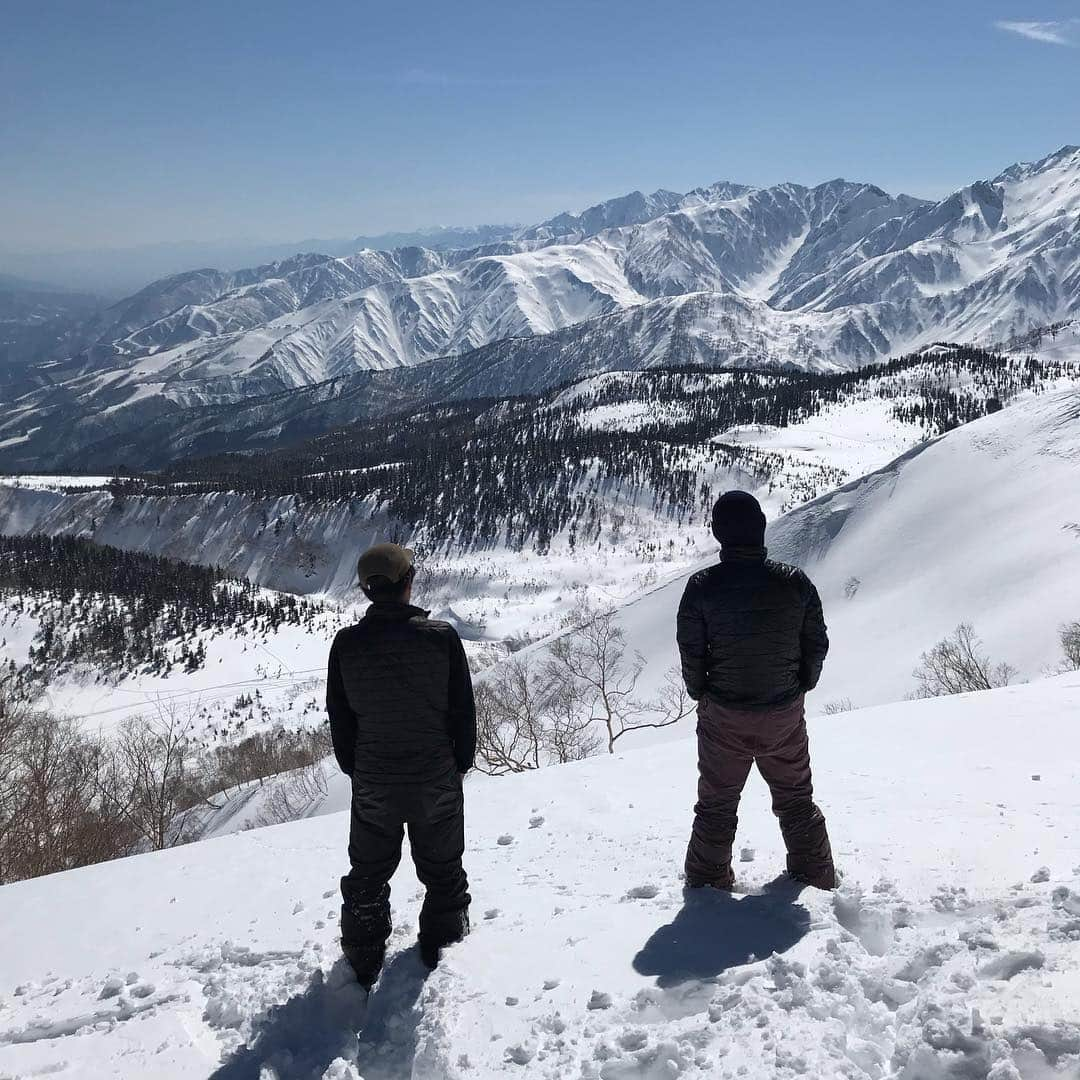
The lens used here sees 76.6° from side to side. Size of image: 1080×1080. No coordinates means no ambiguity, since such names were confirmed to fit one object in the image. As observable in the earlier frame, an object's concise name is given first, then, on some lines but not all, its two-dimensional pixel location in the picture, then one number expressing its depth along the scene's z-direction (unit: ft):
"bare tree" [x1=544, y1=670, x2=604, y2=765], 119.75
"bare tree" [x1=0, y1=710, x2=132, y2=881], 65.72
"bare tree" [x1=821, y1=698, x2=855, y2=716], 109.71
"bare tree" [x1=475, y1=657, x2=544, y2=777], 107.96
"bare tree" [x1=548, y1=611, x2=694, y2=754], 135.85
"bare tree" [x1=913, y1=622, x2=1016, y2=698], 99.50
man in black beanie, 18.69
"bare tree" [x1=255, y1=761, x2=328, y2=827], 123.04
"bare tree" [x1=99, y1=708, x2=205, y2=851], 95.89
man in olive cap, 17.13
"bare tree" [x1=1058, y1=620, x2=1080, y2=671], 92.83
